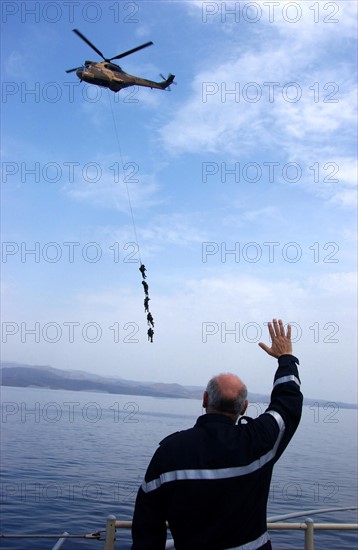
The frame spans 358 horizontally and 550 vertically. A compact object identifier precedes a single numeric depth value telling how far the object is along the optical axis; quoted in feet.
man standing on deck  11.97
